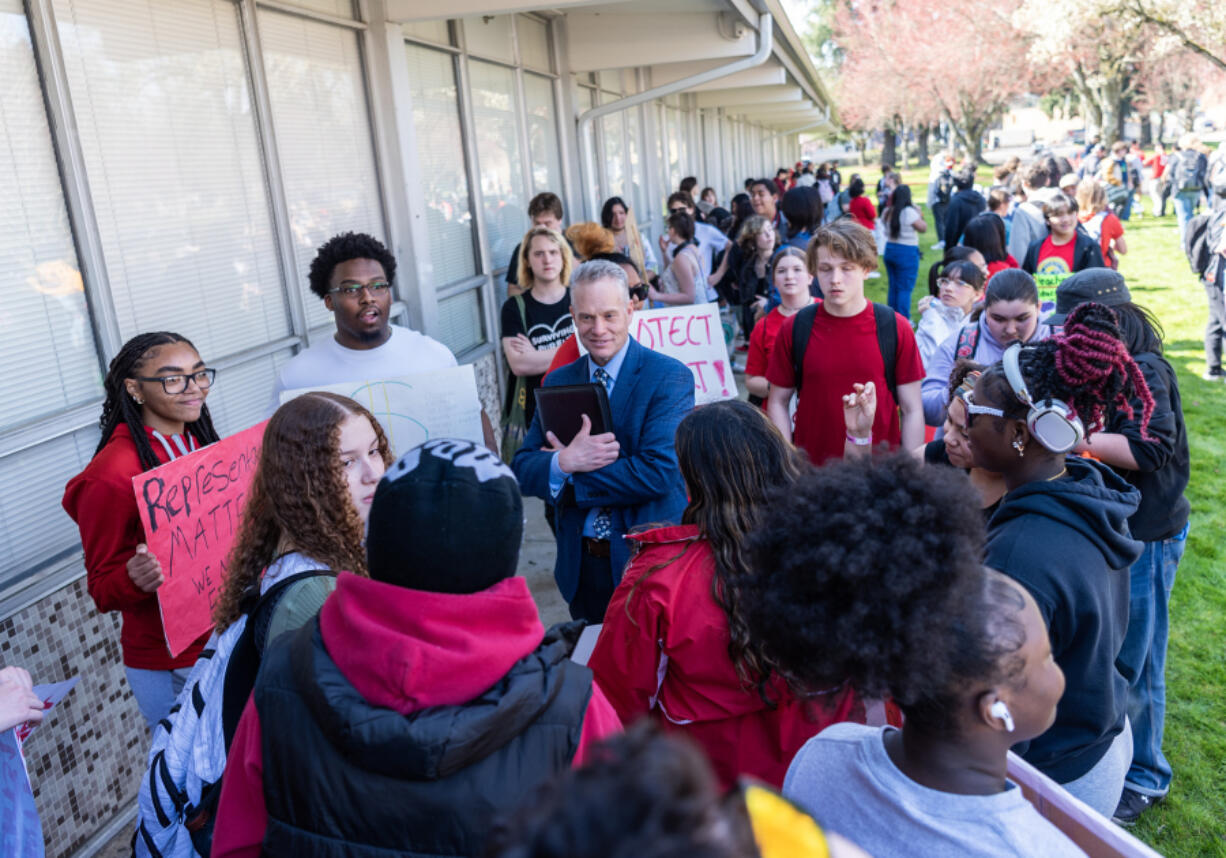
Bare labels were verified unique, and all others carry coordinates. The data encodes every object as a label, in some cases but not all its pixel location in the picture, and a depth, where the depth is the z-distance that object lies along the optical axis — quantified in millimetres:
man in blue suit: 2932
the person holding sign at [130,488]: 2545
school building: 3174
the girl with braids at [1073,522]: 2023
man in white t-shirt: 3561
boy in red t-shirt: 3773
